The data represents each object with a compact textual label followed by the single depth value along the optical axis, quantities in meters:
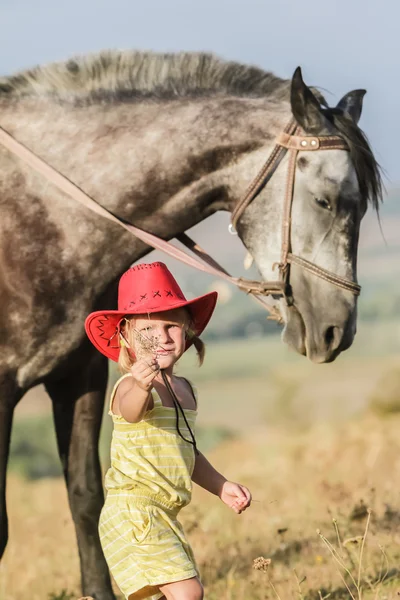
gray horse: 9.56
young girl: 7.13
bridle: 9.63
